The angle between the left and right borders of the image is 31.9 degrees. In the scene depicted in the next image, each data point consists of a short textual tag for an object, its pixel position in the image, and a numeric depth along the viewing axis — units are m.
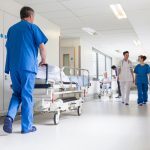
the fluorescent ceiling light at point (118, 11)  6.01
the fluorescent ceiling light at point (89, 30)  8.57
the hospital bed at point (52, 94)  3.90
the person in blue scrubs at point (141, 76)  7.82
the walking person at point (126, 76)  7.41
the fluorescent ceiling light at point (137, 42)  11.51
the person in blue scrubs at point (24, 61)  3.32
